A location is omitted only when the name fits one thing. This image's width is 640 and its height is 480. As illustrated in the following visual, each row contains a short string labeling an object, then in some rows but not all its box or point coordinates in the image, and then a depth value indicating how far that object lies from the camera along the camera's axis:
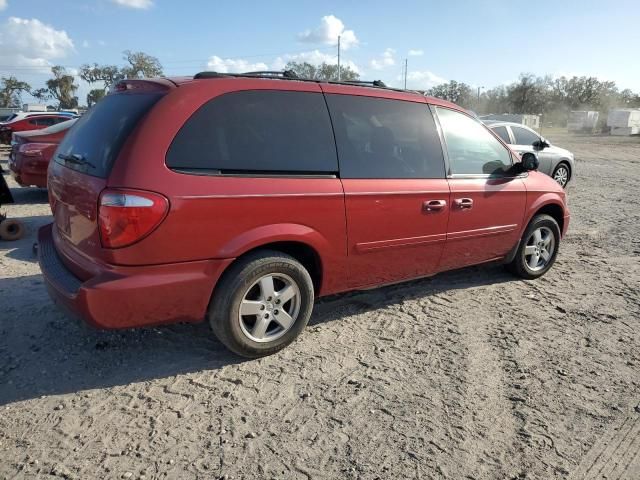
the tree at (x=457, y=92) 90.54
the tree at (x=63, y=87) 74.69
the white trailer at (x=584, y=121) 60.94
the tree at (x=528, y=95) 79.88
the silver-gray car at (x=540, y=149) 10.59
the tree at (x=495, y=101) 85.19
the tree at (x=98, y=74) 72.25
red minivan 2.74
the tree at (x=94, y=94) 67.31
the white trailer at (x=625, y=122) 53.34
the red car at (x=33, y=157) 7.97
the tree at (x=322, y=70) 60.78
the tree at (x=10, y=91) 74.69
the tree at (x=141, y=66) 63.76
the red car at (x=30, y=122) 17.52
